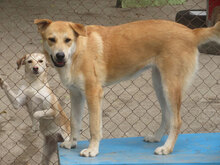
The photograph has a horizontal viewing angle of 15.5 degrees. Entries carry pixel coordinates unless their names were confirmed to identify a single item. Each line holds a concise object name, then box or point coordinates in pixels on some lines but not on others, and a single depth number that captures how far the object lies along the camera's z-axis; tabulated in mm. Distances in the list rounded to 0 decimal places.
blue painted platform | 6871
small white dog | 9161
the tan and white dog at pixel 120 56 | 6834
